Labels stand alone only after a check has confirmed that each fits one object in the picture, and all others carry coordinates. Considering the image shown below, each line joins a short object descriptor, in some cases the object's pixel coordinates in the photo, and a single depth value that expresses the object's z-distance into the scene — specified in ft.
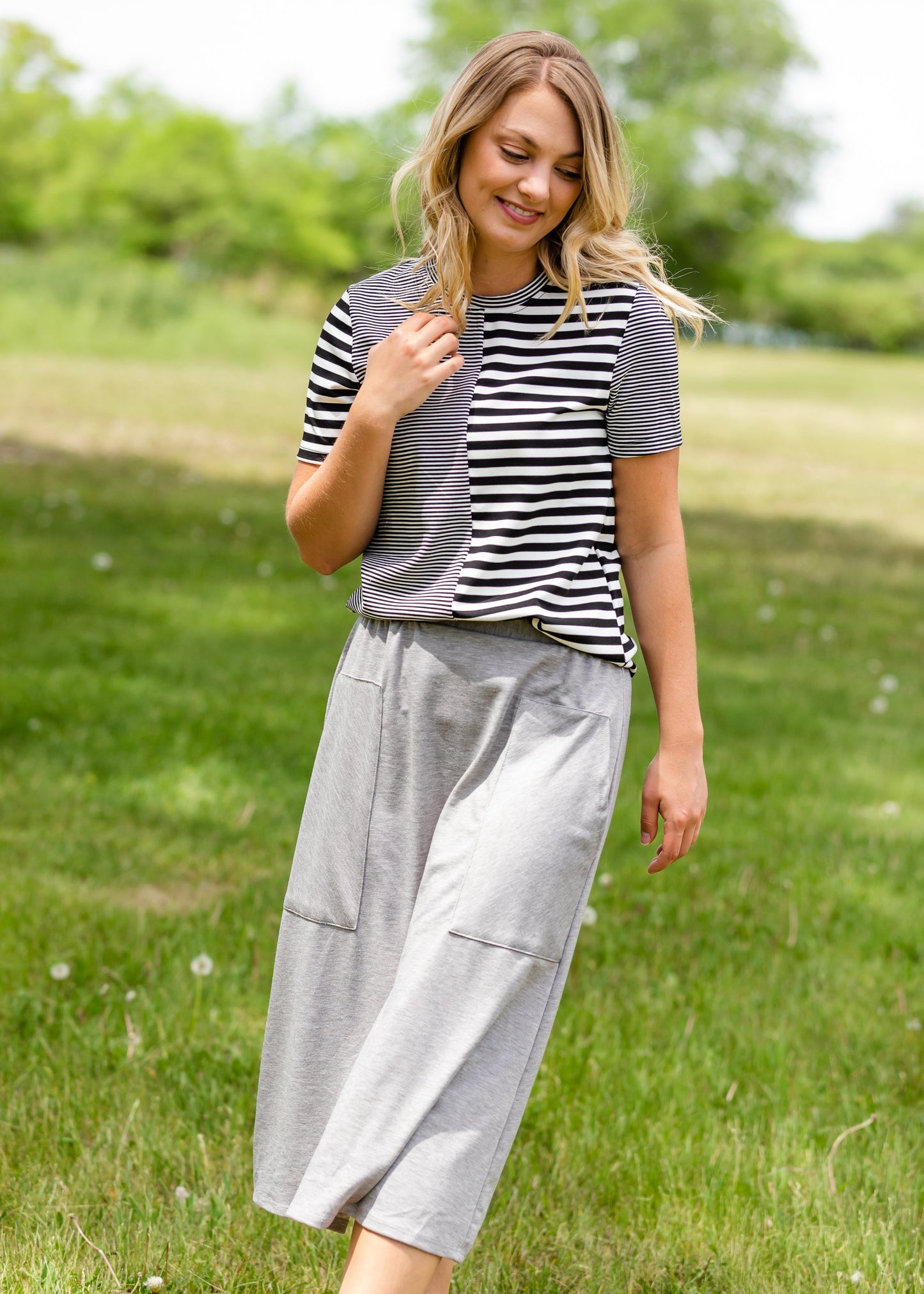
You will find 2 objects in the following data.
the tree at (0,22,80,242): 183.63
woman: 10.28
